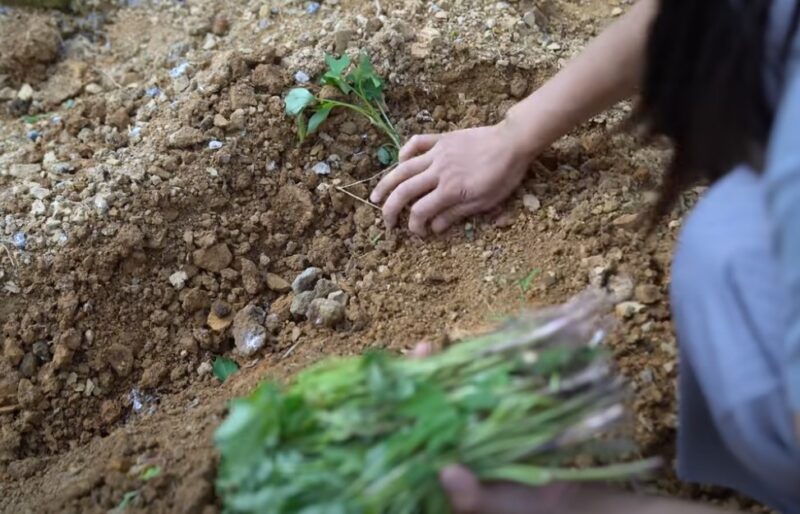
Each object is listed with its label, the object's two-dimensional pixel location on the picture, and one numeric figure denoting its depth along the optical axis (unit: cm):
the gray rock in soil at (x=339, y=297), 154
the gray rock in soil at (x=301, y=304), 157
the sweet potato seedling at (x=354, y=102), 169
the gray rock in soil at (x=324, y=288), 157
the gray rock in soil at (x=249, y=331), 155
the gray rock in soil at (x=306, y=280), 161
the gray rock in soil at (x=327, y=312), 149
